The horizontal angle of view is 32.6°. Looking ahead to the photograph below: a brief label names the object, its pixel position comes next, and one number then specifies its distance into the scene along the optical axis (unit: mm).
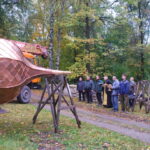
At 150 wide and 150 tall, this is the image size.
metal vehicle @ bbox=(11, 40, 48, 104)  14453
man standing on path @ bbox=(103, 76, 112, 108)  14175
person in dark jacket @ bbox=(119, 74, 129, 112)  13078
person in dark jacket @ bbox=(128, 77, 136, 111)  13511
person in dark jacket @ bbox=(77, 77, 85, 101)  17047
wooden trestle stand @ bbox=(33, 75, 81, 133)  8000
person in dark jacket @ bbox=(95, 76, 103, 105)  15227
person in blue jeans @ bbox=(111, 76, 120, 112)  13203
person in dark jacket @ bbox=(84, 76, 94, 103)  16219
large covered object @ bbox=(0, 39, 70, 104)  6117
